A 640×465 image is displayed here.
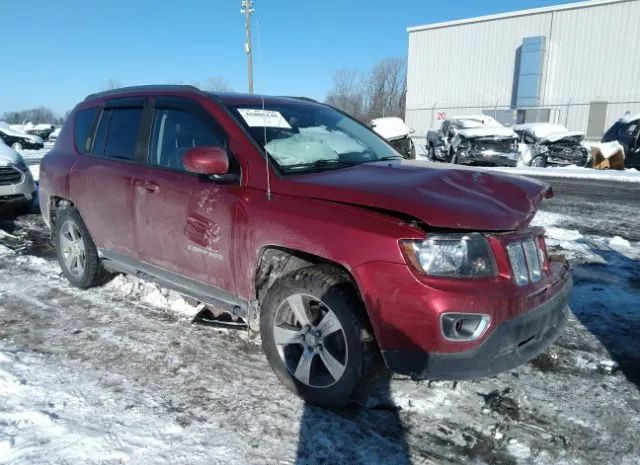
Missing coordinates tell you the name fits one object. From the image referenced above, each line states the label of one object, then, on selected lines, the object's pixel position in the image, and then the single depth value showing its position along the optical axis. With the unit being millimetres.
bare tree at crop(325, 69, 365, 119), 19812
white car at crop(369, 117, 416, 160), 12211
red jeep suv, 2352
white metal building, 28828
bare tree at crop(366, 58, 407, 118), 53188
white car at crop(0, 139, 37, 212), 7578
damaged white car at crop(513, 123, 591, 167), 17078
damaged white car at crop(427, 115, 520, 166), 16125
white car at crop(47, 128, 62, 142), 37612
